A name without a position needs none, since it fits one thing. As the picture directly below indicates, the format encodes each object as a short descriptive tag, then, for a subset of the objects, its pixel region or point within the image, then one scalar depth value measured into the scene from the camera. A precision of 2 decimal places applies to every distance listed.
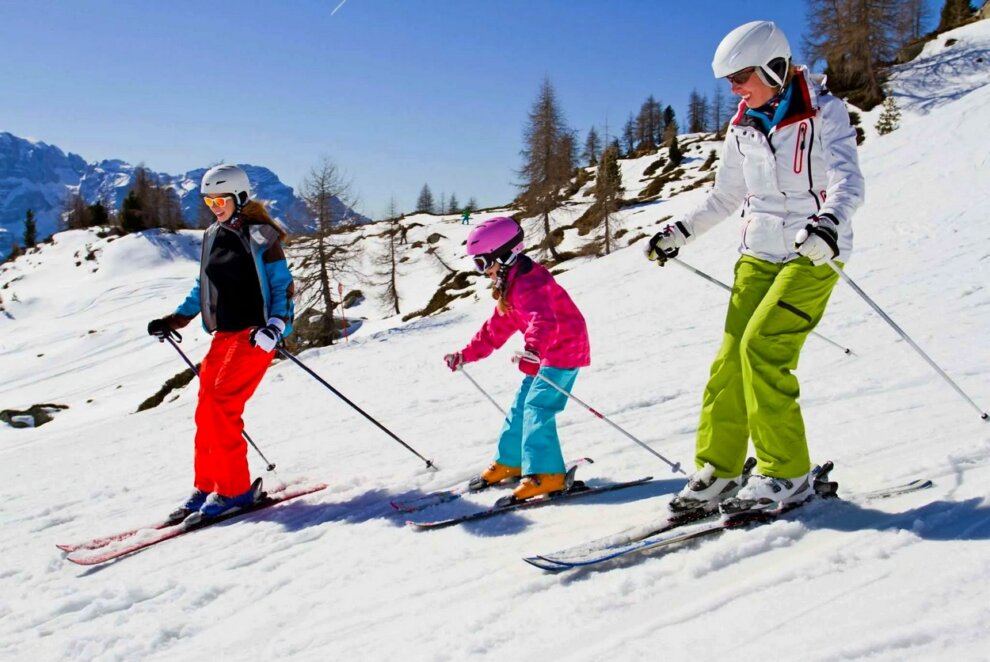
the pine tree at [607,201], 33.94
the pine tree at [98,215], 64.75
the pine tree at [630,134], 101.12
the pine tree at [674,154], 54.07
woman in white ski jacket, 2.95
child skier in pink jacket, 4.16
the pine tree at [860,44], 38.84
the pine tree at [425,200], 104.31
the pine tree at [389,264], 36.84
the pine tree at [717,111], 96.81
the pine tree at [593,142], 94.19
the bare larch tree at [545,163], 35.47
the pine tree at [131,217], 54.28
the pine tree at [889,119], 31.84
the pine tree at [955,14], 51.45
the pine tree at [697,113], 100.69
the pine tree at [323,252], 27.33
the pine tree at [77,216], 69.45
